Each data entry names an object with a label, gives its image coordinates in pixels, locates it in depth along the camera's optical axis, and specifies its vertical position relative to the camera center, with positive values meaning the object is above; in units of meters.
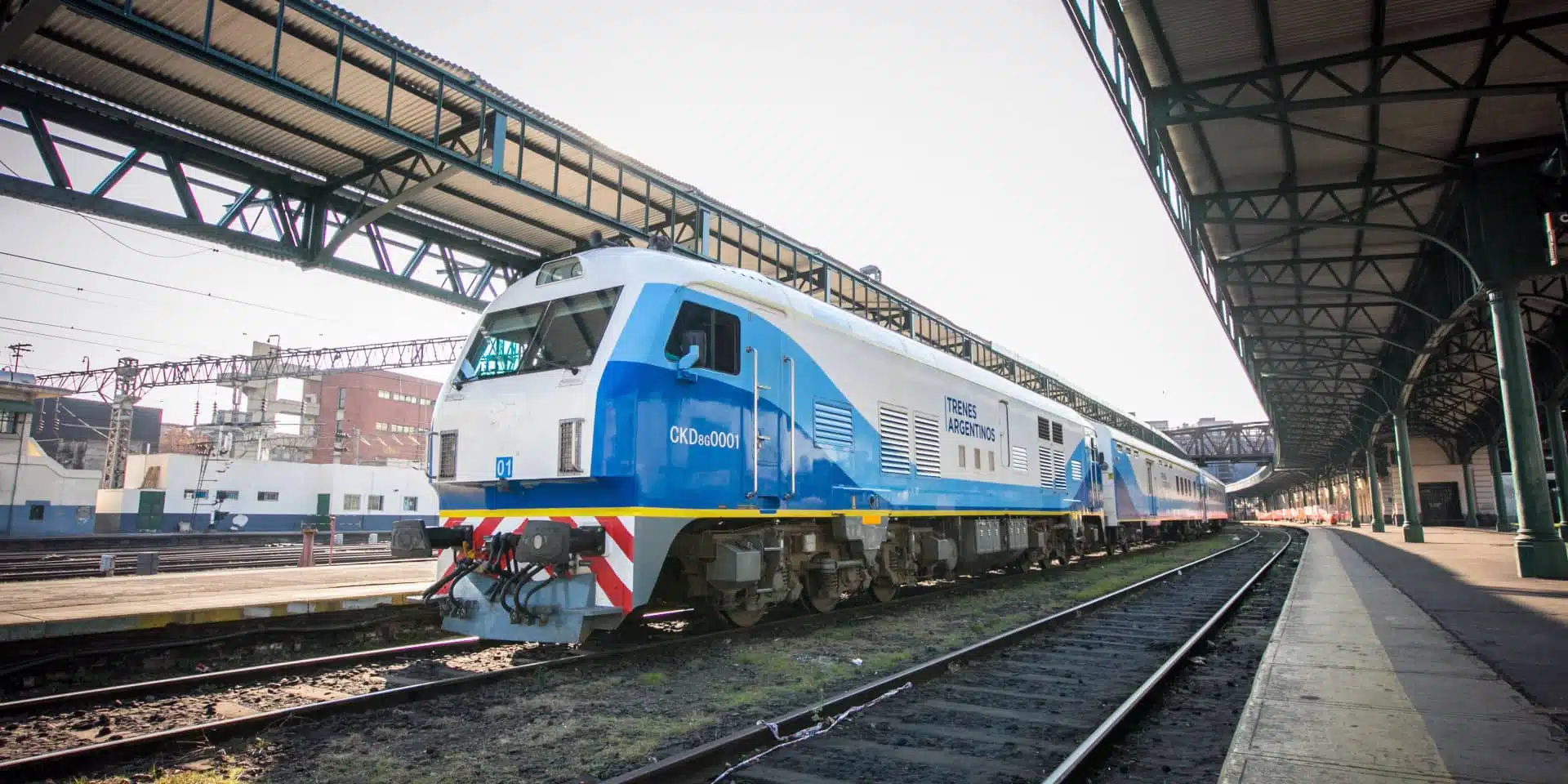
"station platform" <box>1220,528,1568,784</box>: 4.19 -1.34
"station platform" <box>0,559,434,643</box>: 7.39 -1.00
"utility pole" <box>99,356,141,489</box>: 39.88 +4.49
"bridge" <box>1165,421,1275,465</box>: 62.84 +4.87
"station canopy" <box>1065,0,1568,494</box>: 11.04 +6.20
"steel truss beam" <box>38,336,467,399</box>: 37.19 +7.01
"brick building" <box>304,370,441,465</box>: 69.25 +8.69
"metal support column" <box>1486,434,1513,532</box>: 36.12 +0.92
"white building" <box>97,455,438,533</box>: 36.97 +0.69
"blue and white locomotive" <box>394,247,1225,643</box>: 7.00 +0.53
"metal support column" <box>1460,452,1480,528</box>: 45.19 +0.66
